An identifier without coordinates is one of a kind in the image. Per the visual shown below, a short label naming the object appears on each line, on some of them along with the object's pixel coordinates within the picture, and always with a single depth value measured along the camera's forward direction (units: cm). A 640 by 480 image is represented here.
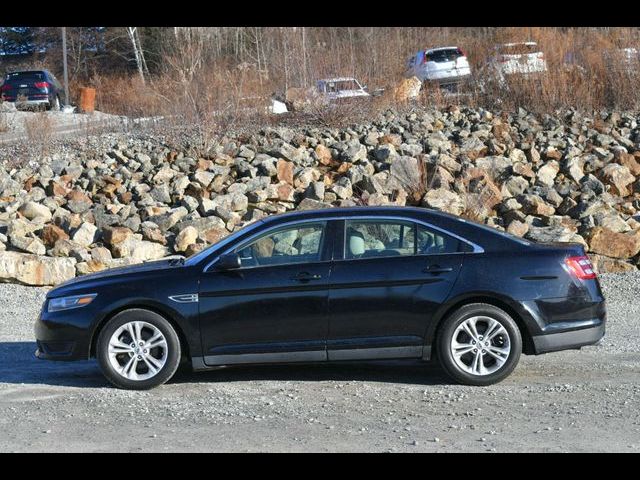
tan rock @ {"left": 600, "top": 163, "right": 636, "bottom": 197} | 1938
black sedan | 819
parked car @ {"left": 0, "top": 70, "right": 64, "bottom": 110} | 3752
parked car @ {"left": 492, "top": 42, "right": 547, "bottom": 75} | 2588
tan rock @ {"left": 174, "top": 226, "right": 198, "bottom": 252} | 1598
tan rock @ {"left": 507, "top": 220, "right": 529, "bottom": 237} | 1638
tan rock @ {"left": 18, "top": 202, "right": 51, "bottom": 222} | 1766
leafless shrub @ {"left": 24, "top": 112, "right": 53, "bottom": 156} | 2225
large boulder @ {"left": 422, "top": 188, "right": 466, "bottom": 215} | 1736
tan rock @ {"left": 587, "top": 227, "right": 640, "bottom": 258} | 1540
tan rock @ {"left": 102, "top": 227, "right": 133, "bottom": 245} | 1590
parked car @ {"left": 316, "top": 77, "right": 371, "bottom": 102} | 2447
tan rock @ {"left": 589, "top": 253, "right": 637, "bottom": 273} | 1512
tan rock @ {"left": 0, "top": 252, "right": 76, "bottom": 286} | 1423
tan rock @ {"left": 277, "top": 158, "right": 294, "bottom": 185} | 1952
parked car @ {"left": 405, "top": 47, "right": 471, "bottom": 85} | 2815
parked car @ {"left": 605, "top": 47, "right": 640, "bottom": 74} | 2541
